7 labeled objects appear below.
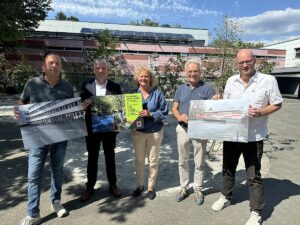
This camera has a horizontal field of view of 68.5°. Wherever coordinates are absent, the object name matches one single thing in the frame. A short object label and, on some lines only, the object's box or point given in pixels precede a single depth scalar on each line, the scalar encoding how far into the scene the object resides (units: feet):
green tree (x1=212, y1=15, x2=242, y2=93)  21.32
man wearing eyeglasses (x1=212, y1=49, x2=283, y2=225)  9.47
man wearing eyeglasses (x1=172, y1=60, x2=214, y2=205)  10.73
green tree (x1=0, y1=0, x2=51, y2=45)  23.09
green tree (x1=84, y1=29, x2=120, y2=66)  32.24
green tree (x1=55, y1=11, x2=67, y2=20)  182.14
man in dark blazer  10.78
